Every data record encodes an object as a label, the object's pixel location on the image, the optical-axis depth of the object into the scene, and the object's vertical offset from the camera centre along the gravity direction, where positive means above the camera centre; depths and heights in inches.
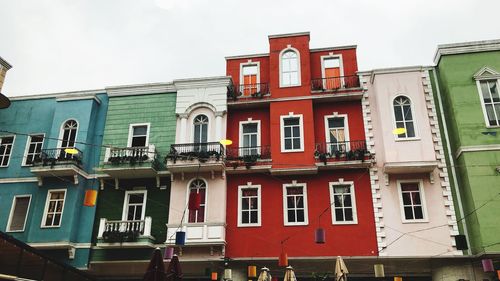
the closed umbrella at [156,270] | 510.9 +65.8
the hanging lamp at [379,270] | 687.7 +90.0
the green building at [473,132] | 703.7 +328.1
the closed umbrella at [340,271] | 627.5 +81.2
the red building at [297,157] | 778.2 +304.5
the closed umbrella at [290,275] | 643.5 +76.6
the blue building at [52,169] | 826.8 +298.2
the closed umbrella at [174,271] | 553.1 +70.0
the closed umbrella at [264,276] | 650.3 +76.6
